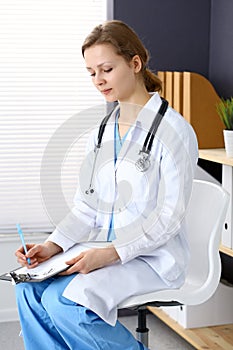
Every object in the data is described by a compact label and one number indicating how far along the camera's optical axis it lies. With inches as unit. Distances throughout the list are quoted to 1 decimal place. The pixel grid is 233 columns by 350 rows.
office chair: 81.4
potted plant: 101.8
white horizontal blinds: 119.0
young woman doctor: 77.4
